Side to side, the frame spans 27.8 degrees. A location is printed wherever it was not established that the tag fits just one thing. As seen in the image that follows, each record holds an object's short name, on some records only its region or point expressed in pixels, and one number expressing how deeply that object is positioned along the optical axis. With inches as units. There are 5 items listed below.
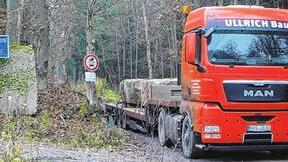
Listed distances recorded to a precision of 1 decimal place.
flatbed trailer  596.7
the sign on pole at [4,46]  709.3
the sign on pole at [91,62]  849.5
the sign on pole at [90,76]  847.1
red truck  469.1
